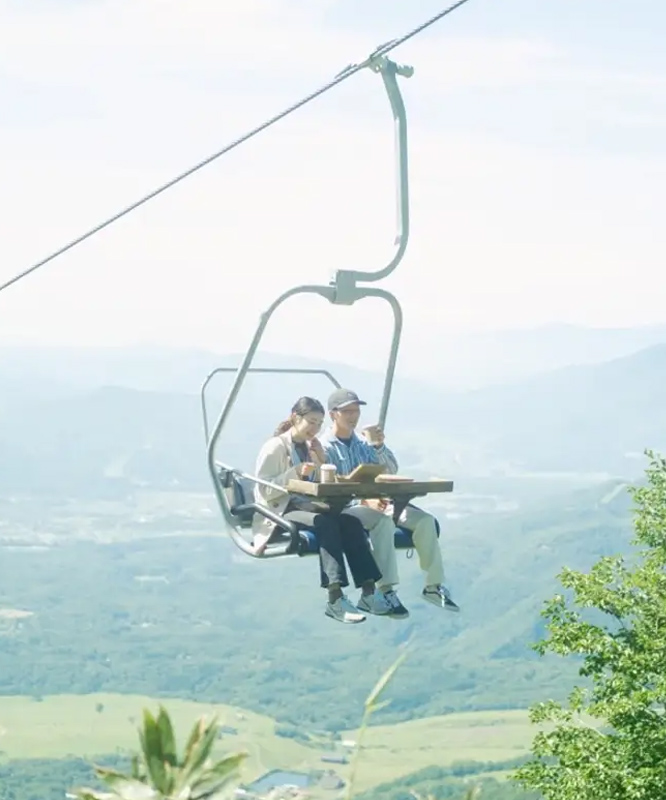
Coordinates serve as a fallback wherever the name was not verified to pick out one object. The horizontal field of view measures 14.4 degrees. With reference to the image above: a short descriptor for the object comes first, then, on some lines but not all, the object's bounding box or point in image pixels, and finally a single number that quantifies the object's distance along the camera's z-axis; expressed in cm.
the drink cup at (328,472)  1224
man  1280
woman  1264
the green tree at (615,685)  2548
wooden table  1183
